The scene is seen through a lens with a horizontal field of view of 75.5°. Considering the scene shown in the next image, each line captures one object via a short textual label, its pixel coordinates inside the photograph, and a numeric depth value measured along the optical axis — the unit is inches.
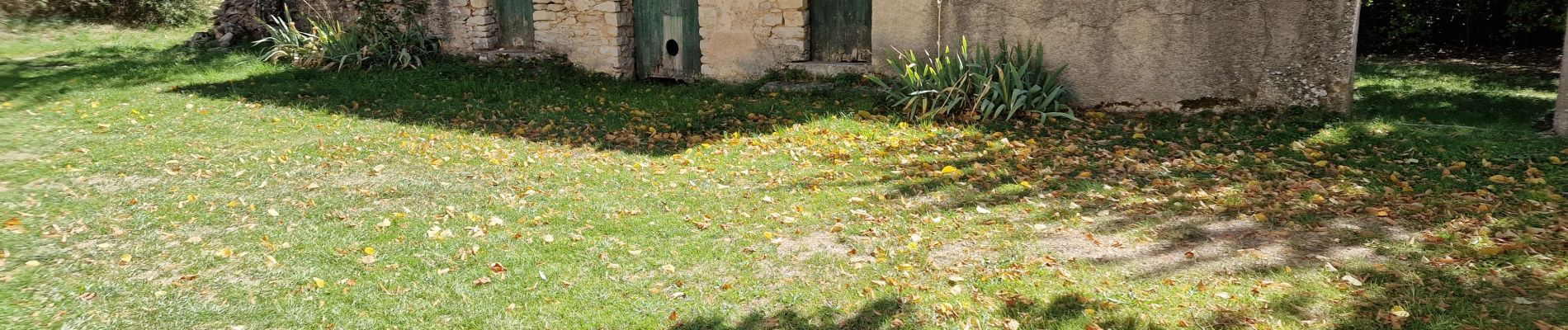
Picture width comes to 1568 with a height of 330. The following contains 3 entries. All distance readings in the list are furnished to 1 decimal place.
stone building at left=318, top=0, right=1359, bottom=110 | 266.7
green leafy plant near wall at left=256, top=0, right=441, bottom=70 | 388.8
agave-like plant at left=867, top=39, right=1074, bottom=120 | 283.7
